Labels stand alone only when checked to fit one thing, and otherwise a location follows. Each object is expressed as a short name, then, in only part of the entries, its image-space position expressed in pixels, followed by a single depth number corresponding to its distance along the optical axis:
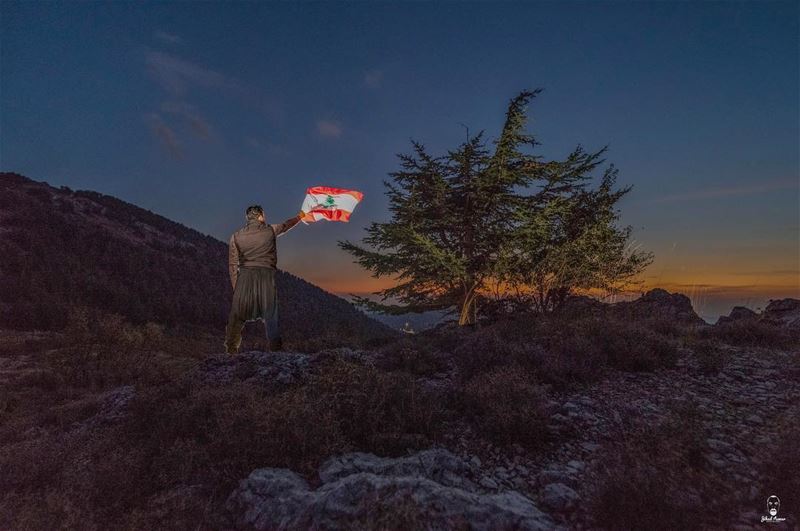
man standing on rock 6.79
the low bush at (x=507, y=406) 4.14
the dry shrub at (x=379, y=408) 4.03
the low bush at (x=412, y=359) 6.57
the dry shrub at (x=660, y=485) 2.77
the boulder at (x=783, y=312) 10.69
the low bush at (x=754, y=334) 8.37
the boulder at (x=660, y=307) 10.73
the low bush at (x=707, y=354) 5.98
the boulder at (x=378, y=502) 2.67
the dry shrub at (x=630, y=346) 6.14
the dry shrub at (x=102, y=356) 6.82
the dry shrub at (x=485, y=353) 6.07
